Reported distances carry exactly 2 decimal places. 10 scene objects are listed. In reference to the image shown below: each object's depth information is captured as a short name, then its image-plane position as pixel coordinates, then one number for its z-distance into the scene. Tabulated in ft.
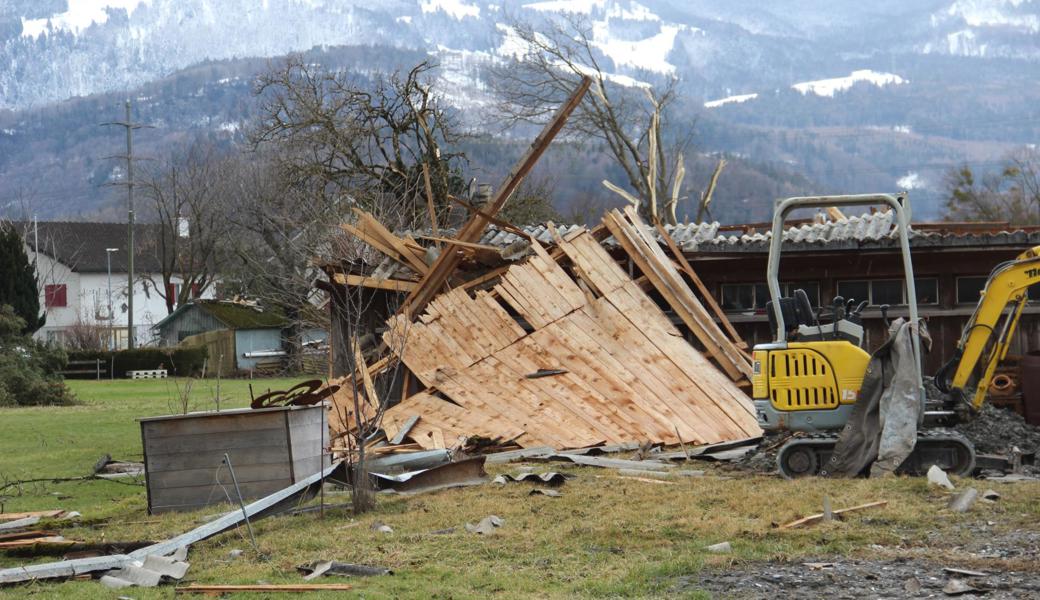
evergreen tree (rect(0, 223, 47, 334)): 178.91
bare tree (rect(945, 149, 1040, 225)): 209.51
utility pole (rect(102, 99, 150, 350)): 188.03
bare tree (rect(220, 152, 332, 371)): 111.86
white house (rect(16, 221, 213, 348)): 269.44
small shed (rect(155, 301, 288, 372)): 186.39
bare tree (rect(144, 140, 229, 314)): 237.86
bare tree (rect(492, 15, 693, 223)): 151.64
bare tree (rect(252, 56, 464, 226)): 127.03
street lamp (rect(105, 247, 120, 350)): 220.10
